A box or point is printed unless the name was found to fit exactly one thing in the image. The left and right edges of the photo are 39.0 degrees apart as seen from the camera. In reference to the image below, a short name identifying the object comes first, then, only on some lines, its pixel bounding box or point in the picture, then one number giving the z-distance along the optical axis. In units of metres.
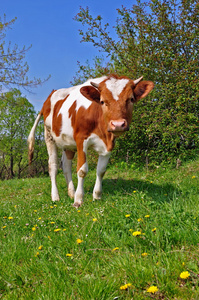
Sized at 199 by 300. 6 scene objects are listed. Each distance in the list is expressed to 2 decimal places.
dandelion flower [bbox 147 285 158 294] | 2.14
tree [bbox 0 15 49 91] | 16.47
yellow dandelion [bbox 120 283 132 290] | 2.30
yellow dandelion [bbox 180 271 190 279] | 2.23
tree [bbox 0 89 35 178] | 32.50
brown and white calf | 4.94
